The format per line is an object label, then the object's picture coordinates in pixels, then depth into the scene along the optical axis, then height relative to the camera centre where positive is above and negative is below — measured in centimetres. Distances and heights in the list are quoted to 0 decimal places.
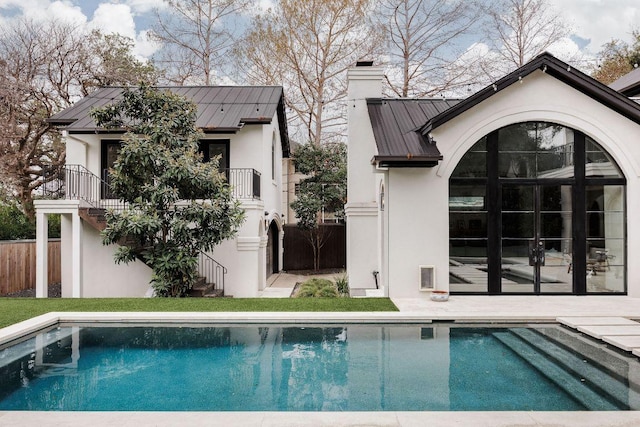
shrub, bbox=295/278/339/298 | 1179 -186
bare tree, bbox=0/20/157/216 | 1814 +579
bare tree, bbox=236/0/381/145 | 2314 +920
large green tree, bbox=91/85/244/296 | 1072 +76
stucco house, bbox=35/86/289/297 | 1262 +80
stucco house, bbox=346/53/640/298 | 1003 +50
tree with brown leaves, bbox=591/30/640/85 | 2419 +896
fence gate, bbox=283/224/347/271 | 2152 -134
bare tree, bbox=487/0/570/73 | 2388 +1043
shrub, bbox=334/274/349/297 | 1327 -201
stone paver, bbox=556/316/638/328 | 734 -170
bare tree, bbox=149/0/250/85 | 2434 +1040
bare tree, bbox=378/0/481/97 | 2383 +984
